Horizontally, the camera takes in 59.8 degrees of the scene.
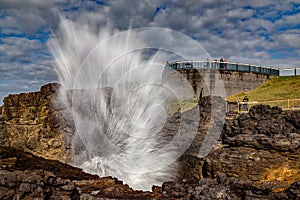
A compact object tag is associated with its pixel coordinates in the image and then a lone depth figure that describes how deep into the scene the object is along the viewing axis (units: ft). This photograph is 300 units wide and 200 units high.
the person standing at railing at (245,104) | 66.63
